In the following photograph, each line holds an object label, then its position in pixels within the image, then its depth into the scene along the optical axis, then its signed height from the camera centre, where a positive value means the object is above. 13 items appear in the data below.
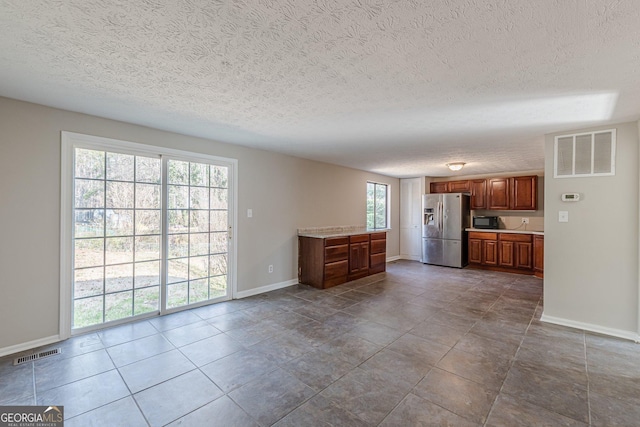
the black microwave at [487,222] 6.63 -0.22
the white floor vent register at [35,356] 2.44 -1.32
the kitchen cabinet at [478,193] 6.83 +0.48
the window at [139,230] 2.99 -0.24
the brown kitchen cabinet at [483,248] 6.37 -0.83
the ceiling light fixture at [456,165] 5.35 +0.91
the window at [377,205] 7.17 +0.18
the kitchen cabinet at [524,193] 6.16 +0.45
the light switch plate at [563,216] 3.36 -0.03
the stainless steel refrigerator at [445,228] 6.68 -0.39
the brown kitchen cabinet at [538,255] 5.72 -0.88
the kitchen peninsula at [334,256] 4.85 -0.82
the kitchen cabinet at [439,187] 7.43 +0.69
